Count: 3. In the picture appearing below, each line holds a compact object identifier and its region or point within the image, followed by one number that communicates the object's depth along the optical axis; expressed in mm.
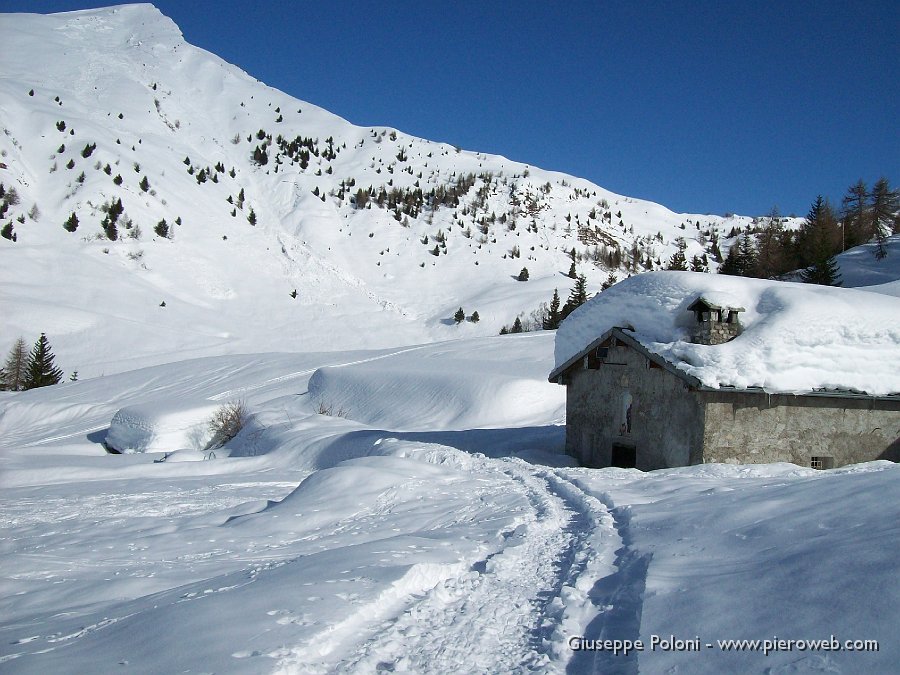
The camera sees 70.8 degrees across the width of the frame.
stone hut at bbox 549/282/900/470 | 13734
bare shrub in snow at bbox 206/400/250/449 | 25766
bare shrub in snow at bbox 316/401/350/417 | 27461
